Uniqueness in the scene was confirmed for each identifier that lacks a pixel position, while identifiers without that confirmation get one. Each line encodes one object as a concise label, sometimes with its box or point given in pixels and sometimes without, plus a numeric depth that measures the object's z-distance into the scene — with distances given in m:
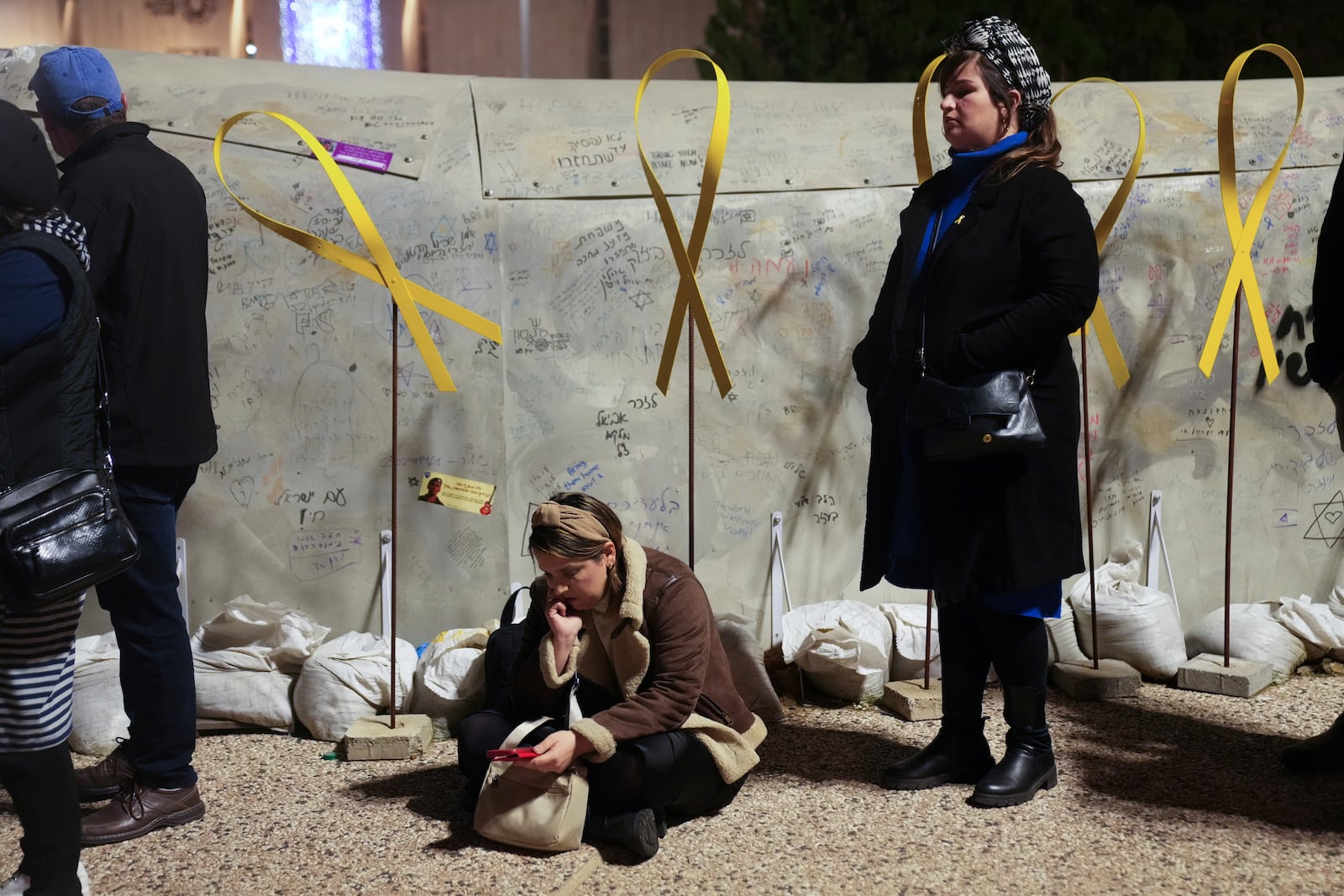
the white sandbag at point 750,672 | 3.79
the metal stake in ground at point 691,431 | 3.58
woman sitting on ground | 2.83
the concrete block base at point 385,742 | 3.52
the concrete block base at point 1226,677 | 3.93
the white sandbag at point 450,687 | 3.70
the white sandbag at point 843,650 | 3.88
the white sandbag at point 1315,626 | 4.16
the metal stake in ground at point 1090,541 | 3.82
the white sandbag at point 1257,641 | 4.10
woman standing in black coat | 2.79
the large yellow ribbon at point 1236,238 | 3.49
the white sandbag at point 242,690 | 3.74
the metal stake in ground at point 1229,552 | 3.88
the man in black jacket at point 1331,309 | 2.83
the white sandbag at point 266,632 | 3.84
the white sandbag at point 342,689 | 3.69
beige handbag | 2.80
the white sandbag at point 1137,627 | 4.07
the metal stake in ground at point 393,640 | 3.53
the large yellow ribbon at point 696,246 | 3.27
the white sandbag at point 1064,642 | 4.15
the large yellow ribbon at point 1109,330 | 3.73
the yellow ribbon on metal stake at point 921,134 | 3.48
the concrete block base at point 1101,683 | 3.95
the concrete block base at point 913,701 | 3.77
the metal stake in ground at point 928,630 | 3.77
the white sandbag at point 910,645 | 4.01
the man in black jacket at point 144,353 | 2.79
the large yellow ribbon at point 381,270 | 3.20
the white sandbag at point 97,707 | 3.60
